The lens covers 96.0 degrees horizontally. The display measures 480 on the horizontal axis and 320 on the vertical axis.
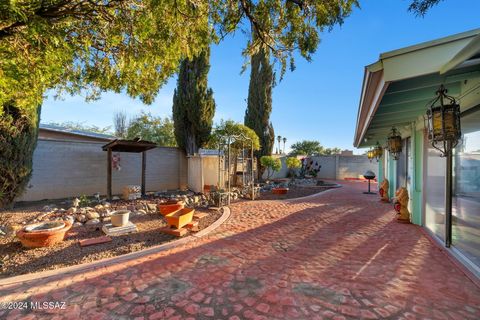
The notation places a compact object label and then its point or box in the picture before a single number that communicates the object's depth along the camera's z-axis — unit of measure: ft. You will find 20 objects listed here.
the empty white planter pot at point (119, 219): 15.47
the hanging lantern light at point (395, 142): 20.84
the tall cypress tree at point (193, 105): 37.24
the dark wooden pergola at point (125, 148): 24.50
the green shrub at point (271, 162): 43.14
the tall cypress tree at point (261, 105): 51.98
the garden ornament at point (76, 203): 20.31
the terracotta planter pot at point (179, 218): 15.20
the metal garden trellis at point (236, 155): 27.63
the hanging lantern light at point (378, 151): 33.53
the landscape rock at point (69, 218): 16.24
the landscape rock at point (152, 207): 21.52
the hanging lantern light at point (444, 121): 10.14
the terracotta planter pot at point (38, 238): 11.91
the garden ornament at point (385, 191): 27.89
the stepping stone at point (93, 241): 12.83
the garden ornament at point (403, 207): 18.33
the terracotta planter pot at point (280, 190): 33.37
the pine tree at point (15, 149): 17.65
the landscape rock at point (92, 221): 16.85
